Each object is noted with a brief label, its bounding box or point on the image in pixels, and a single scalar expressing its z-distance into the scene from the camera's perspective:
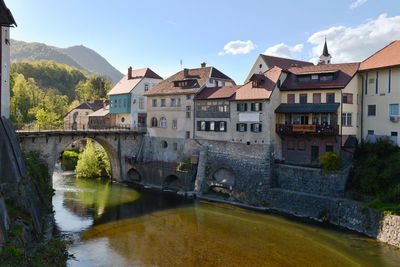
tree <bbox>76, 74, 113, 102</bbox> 94.50
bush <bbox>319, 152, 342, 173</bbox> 29.05
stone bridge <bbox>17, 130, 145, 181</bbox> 33.38
